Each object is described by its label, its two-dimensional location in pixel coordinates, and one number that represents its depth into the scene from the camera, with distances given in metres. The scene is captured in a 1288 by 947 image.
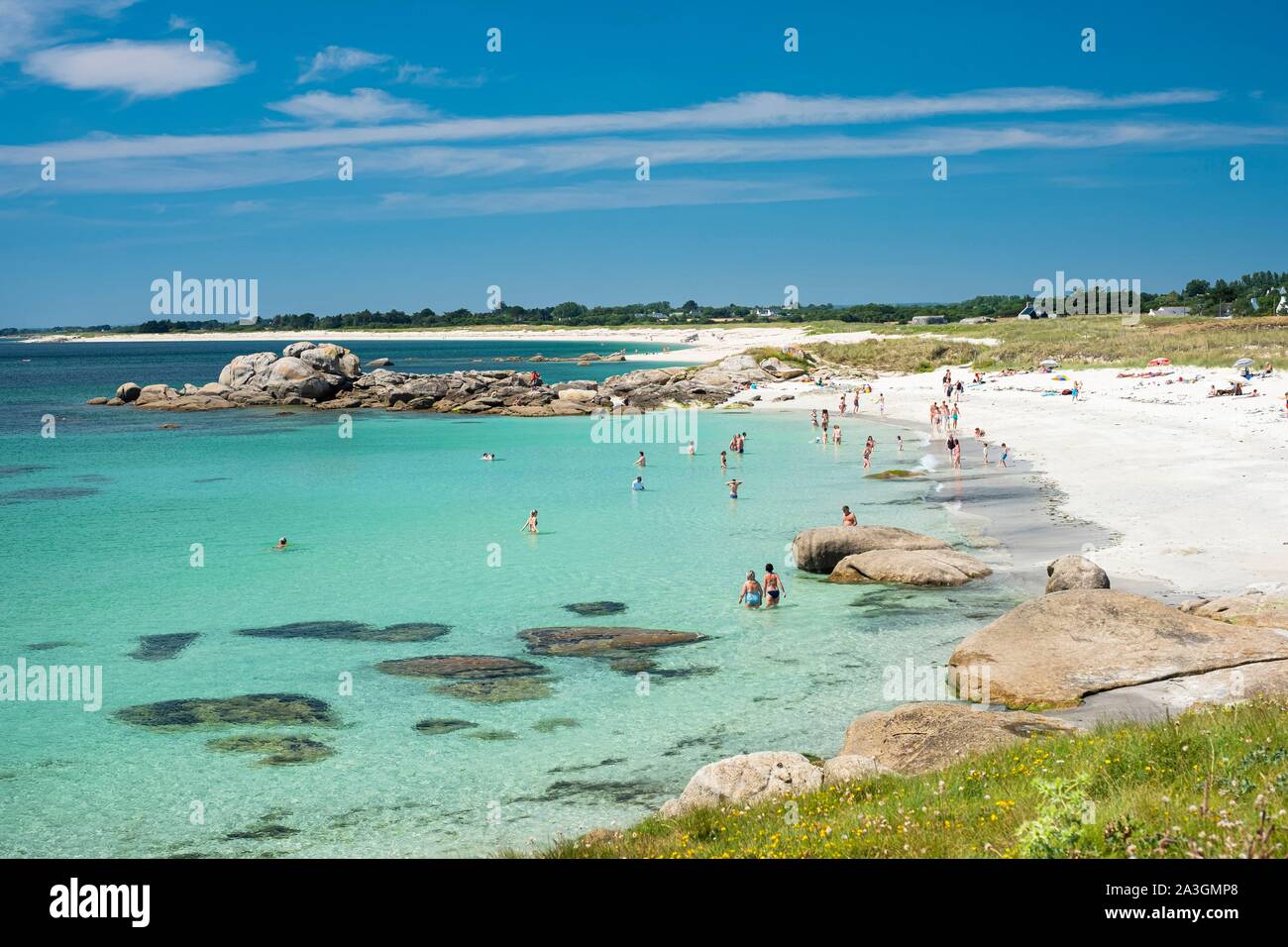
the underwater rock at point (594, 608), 25.09
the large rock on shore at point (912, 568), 25.47
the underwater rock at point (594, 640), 21.81
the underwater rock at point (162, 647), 22.39
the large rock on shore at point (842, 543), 27.80
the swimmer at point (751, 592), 24.62
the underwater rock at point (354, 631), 23.27
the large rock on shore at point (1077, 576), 22.08
